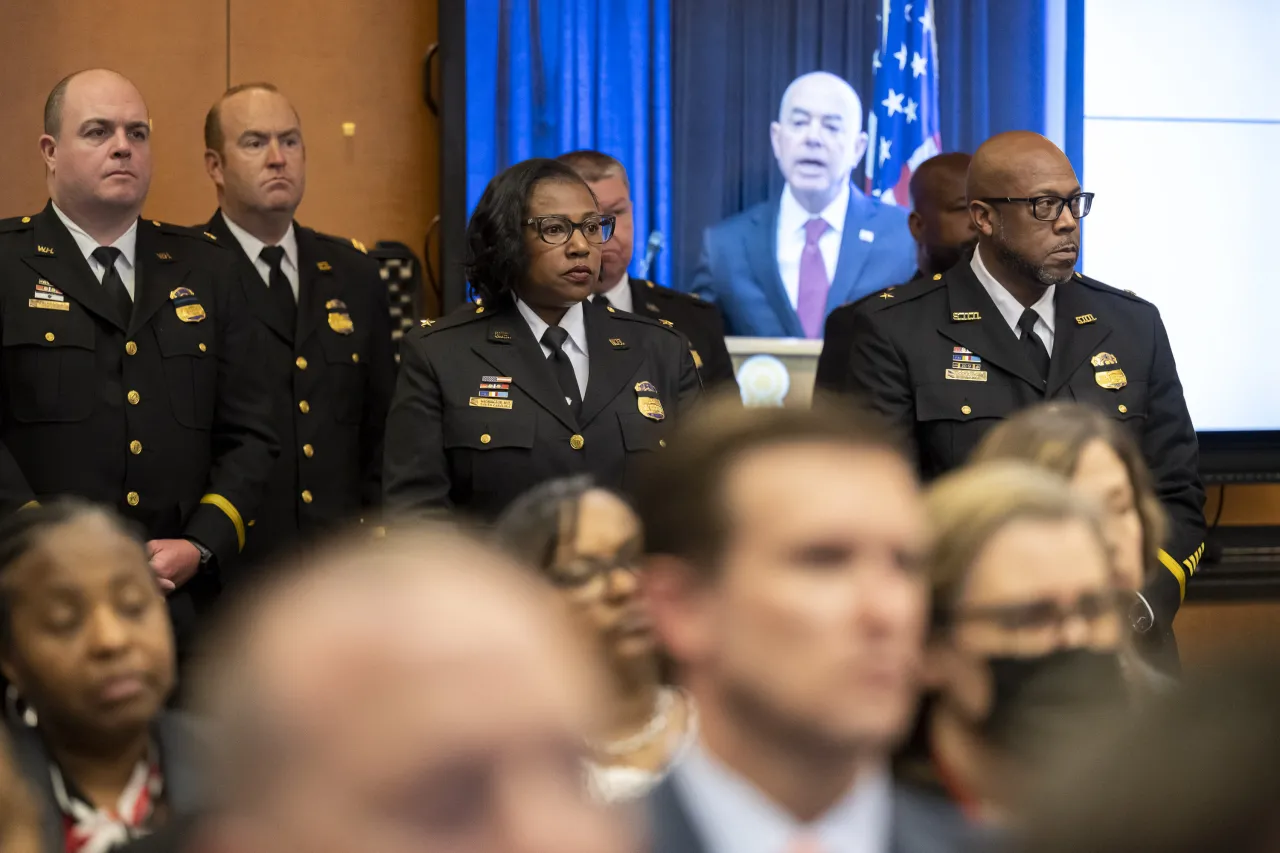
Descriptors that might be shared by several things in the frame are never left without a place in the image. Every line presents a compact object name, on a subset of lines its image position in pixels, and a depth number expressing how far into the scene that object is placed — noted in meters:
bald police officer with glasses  7.02
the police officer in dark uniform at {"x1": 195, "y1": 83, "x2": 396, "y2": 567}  7.78
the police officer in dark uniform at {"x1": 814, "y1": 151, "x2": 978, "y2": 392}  8.71
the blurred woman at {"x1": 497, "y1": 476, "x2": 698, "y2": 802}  3.08
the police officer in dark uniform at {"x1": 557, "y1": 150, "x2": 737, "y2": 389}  8.23
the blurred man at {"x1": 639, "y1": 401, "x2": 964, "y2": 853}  2.19
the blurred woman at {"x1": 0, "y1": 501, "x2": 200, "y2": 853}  3.37
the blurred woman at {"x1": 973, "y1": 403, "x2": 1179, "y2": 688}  3.87
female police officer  6.37
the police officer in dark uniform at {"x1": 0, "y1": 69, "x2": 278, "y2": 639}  6.57
